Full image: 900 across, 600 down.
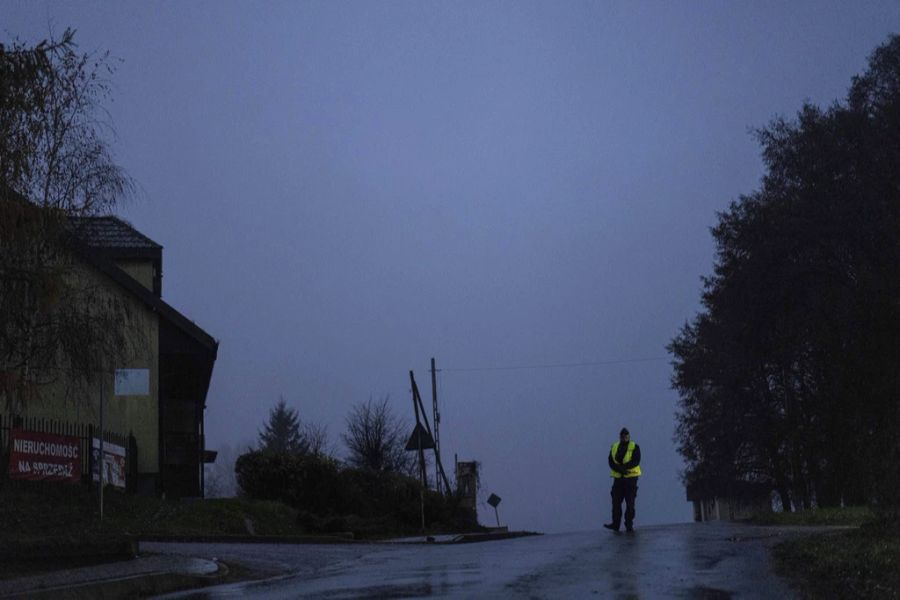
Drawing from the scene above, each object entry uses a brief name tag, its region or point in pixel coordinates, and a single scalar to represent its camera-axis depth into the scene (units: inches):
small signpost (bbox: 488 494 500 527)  1866.4
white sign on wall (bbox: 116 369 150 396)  1504.7
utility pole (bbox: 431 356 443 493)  1992.9
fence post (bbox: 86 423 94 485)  1046.4
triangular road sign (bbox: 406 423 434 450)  1231.9
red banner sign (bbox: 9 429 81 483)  973.2
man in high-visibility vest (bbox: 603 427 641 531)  863.1
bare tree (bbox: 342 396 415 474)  2069.4
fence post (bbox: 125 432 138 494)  1321.4
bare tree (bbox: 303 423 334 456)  2236.7
